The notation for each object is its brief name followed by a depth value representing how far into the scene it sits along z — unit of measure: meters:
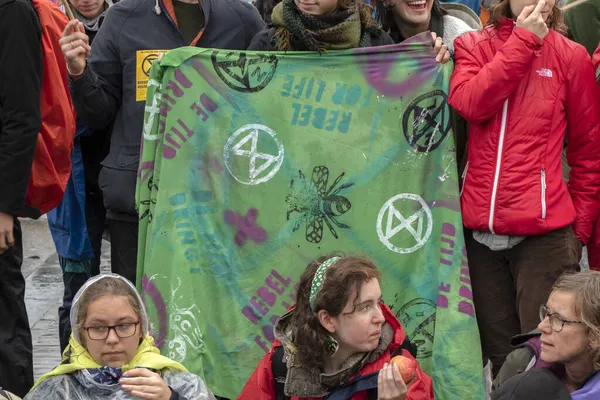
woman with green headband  7.65
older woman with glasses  7.18
